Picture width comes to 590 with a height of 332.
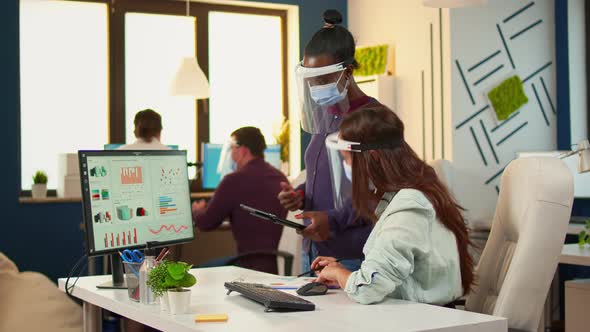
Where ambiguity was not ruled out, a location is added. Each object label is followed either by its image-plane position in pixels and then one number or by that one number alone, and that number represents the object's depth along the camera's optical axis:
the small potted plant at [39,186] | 6.36
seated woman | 2.17
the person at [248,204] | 4.45
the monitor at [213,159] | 6.50
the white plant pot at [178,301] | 2.12
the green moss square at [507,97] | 6.64
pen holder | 2.41
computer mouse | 2.39
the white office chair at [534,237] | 2.31
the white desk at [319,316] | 1.90
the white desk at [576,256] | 3.94
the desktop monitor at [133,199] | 2.70
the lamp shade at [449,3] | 5.37
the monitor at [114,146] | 5.87
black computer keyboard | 2.10
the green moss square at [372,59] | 7.09
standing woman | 2.84
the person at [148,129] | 5.23
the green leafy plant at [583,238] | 4.32
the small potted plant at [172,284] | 2.13
